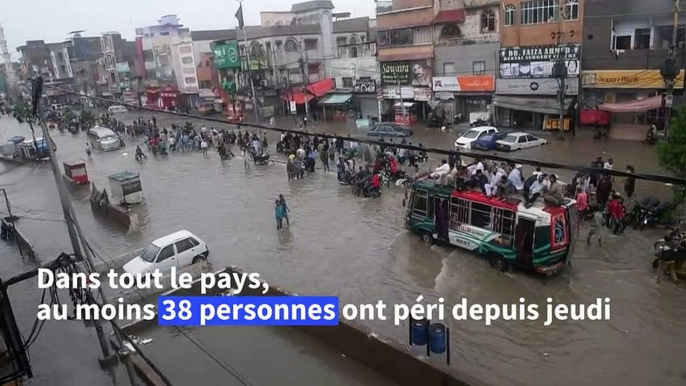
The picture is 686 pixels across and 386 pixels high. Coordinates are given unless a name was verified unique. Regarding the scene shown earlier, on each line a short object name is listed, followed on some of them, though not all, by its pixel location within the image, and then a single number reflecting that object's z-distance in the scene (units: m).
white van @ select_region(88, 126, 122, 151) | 38.75
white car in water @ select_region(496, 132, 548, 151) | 26.67
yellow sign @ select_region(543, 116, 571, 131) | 29.52
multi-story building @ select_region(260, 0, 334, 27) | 52.82
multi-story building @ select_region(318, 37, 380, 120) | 40.62
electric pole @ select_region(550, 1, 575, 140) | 27.70
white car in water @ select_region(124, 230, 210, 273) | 14.41
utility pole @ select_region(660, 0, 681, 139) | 21.26
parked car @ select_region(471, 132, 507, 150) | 27.25
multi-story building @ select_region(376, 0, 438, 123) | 35.62
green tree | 14.95
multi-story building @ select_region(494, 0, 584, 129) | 28.12
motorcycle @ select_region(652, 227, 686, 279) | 11.92
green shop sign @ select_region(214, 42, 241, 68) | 50.72
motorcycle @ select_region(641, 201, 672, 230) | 15.04
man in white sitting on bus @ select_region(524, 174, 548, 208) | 12.43
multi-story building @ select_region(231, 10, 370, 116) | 47.00
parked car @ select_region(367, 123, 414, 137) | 31.28
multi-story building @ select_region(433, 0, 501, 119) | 32.38
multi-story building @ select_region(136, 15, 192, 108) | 64.67
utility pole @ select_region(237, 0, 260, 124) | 44.69
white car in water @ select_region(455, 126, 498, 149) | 27.91
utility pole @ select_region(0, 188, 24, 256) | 18.91
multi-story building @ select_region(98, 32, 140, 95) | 74.56
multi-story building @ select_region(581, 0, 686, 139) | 25.34
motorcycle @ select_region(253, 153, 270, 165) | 28.47
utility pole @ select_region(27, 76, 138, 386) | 10.12
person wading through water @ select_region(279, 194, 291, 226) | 17.77
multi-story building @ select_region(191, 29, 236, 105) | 56.97
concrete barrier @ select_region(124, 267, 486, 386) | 8.23
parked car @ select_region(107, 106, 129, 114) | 68.25
